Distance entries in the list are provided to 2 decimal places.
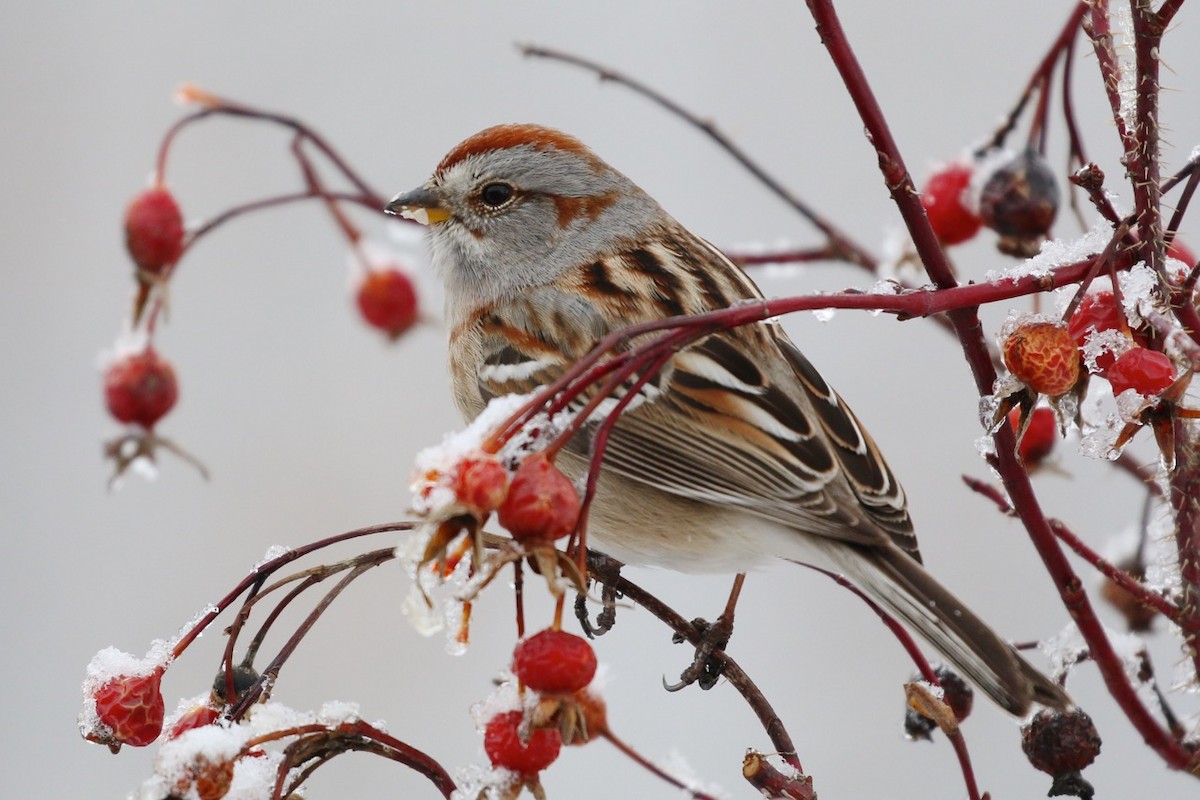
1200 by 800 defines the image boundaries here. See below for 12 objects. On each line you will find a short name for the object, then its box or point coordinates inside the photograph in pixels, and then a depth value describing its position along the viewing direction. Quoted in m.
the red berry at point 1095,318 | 2.85
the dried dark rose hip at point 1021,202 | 2.96
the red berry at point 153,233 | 3.04
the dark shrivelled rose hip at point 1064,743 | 2.88
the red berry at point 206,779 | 2.84
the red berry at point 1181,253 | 2.88
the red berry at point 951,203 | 3.01
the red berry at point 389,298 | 3.64
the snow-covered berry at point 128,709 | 2.86
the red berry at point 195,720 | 2.86
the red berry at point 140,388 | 3.06
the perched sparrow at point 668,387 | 2.98
